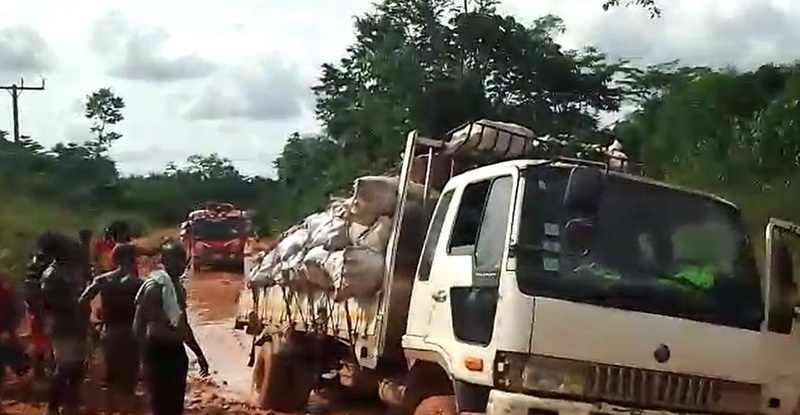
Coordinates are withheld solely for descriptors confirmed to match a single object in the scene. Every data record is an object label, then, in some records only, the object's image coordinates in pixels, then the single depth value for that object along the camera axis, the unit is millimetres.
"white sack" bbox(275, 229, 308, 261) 10586
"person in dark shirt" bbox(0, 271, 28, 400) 11273
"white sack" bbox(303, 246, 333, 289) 9312
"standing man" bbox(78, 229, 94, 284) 11158
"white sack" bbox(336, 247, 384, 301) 8453
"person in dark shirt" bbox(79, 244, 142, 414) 9117
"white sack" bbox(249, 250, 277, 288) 11341
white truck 6188
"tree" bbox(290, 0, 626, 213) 26531
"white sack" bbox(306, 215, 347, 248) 9344
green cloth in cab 6531
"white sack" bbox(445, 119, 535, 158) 8391
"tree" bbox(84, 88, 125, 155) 64594
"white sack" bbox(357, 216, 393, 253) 8602
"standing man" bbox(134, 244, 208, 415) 8070
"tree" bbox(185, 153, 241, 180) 71938
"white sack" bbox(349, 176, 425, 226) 8727
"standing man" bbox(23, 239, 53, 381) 11125
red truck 33312
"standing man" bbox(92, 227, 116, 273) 17547
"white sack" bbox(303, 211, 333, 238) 9961
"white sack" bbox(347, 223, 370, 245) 9000
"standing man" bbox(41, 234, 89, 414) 9414
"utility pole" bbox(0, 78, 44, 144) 43625
